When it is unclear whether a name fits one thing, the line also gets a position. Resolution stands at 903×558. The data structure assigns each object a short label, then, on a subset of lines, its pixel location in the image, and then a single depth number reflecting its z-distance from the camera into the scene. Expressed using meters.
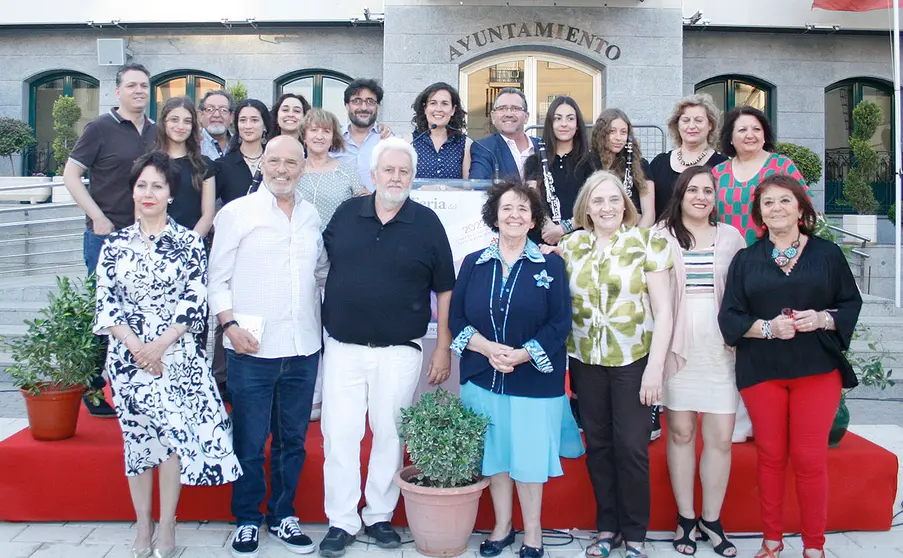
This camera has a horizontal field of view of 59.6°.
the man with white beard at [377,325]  3.88
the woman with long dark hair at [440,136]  4.97
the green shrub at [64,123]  13.14
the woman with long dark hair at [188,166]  4.57
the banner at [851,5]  12.46
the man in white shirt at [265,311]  3.90
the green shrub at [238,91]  12.52
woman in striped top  3.88
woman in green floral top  3.75
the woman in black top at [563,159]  4.71
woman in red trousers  3.64
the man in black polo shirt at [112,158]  4.80
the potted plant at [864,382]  4.36
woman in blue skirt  3.75
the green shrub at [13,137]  13.06
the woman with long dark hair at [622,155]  4.74
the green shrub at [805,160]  11.97
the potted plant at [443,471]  3.77
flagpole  9.10
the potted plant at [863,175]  11.94
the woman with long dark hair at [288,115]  5.06
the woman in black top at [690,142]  4.91
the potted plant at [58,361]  4.25
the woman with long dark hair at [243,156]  4.83
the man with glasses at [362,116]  5.28
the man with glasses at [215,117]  5.58
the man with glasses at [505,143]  4.92
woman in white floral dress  3.70
